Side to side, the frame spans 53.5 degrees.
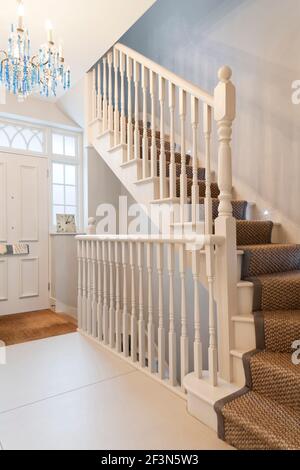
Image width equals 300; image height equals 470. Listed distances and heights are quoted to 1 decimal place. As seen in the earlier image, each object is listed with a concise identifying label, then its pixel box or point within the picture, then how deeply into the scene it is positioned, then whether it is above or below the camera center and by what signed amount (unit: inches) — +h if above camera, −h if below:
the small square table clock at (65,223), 166.6 +6.4
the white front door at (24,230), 150.6 +2.5
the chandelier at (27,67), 83.4 +49.2
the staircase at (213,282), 51.2 -11.6
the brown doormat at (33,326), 113.2 -39.8
